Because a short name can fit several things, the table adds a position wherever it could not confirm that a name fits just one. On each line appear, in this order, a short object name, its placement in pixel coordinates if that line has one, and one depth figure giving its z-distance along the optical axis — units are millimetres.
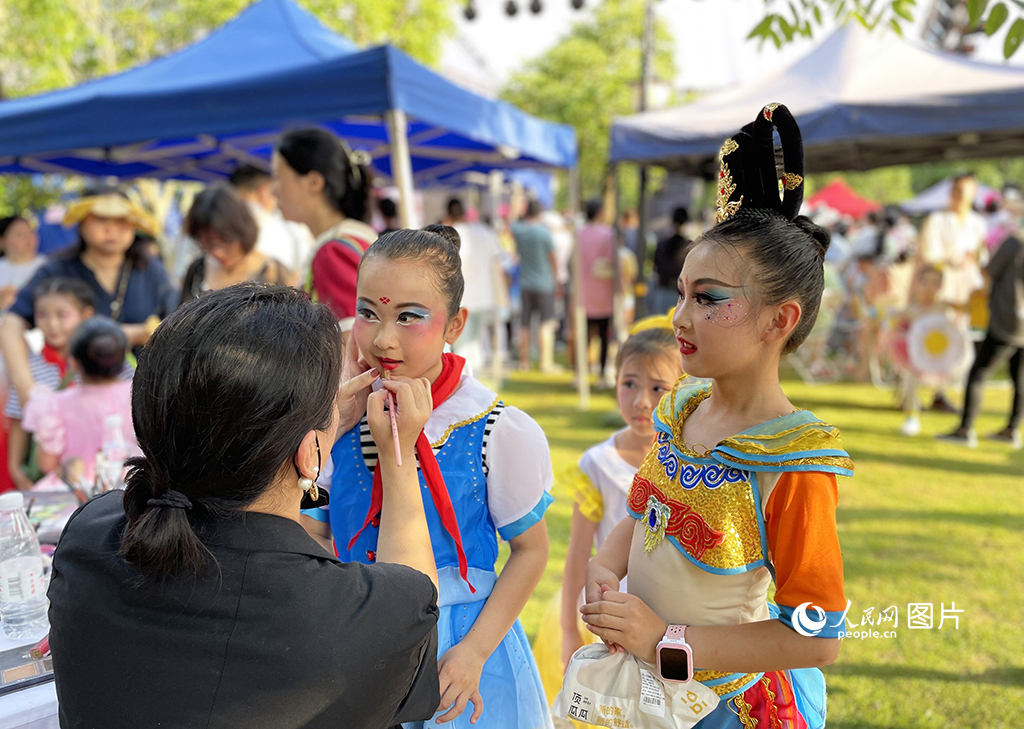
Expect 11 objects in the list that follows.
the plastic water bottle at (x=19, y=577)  1692
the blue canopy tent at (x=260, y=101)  4066
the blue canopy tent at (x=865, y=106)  5363
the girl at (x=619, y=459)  2031
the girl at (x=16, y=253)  5820
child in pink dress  3088
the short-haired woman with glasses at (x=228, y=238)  3400
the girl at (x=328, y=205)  2377
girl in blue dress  1418
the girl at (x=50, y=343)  3631
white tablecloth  1390
